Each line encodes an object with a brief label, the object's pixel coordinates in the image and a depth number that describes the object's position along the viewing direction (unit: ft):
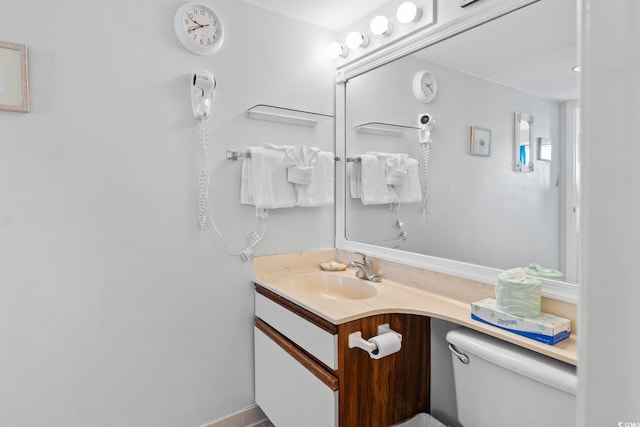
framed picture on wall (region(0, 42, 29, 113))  4.11
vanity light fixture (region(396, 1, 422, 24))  5.04
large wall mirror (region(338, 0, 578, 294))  3.85
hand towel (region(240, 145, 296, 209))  5.63
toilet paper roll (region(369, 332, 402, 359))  3.88
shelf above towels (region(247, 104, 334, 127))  5.91
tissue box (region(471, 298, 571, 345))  3.47
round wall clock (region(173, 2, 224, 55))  5.16
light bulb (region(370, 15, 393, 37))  5.52
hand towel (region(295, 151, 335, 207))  6.04
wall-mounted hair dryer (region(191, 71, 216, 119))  5.10
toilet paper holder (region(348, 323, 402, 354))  3.94
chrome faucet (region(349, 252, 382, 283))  5.90
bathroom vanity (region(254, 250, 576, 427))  4.15
